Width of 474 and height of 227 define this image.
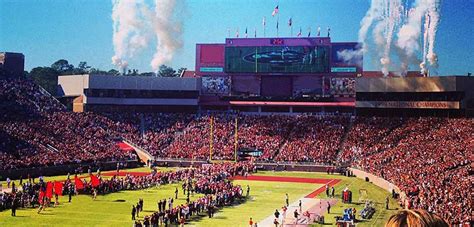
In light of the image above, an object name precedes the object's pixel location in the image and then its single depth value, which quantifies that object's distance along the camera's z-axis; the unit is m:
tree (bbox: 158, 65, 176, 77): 170.39
